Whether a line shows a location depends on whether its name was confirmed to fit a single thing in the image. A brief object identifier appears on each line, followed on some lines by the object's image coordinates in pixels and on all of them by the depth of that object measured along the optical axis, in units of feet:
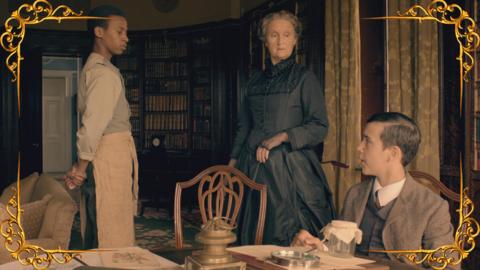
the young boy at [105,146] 7.26
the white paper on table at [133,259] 4.84
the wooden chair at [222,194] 6.94
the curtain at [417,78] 12.20
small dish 4.56
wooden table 4.67
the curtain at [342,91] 14.06
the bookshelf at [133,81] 26.89
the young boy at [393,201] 5.77
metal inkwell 3.95
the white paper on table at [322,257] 4.75
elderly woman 8.30
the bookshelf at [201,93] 25.67
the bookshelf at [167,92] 26.40
